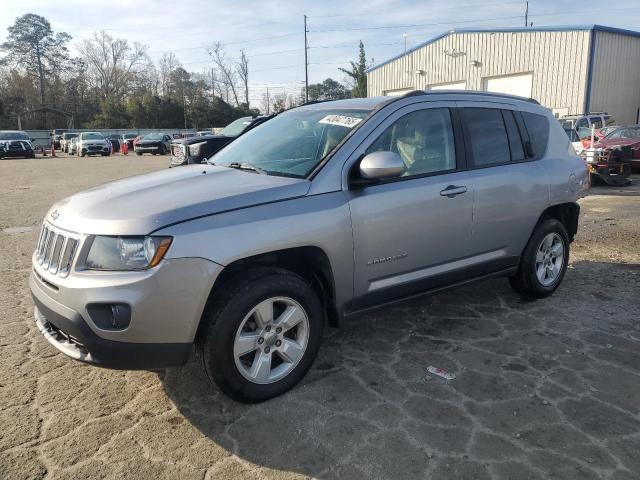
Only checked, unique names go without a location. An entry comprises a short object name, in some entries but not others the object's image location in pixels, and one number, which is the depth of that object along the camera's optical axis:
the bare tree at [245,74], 84.62
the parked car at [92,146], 33.65
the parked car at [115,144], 41.14
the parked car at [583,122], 17.42
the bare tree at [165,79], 78.00
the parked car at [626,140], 15.06
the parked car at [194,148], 9.62
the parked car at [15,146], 30.83
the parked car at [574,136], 16.90
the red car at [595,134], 16.19
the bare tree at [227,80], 82.94
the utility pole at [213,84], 78.38
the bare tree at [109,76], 75.69
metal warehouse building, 23.27
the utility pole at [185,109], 64.60
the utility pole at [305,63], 46.09
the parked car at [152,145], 33.91
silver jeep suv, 2.62
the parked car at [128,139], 39.96
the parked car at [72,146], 36.54
